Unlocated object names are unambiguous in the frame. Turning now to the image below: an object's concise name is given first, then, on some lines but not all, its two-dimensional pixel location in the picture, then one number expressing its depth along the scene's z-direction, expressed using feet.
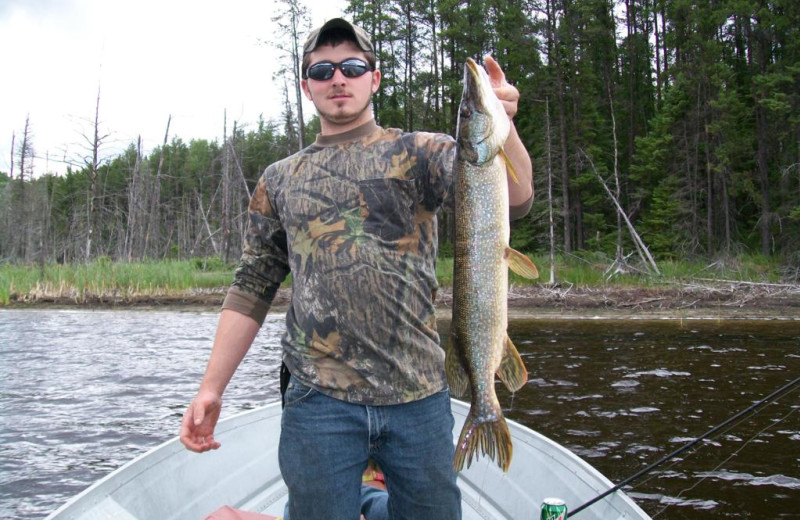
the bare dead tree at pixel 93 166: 94.94
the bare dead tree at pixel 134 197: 121.59
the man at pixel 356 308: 7.77
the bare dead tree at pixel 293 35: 114.83
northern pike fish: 7.92
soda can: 10.00
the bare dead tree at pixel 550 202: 75.44
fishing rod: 11.41
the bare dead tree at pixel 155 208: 136.98
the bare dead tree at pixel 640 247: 77.61
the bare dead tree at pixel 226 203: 118.42
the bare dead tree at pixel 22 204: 142.10
